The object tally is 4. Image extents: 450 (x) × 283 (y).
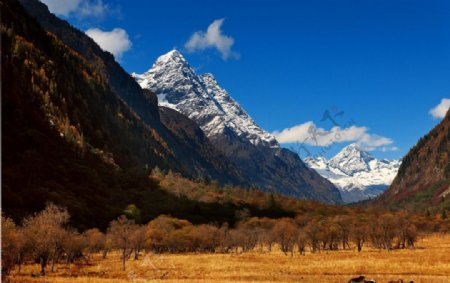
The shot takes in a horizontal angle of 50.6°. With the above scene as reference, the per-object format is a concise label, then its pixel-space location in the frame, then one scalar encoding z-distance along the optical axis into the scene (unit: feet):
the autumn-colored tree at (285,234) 558.56
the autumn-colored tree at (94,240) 490.49
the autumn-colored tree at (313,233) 548.31
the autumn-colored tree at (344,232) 623.77
